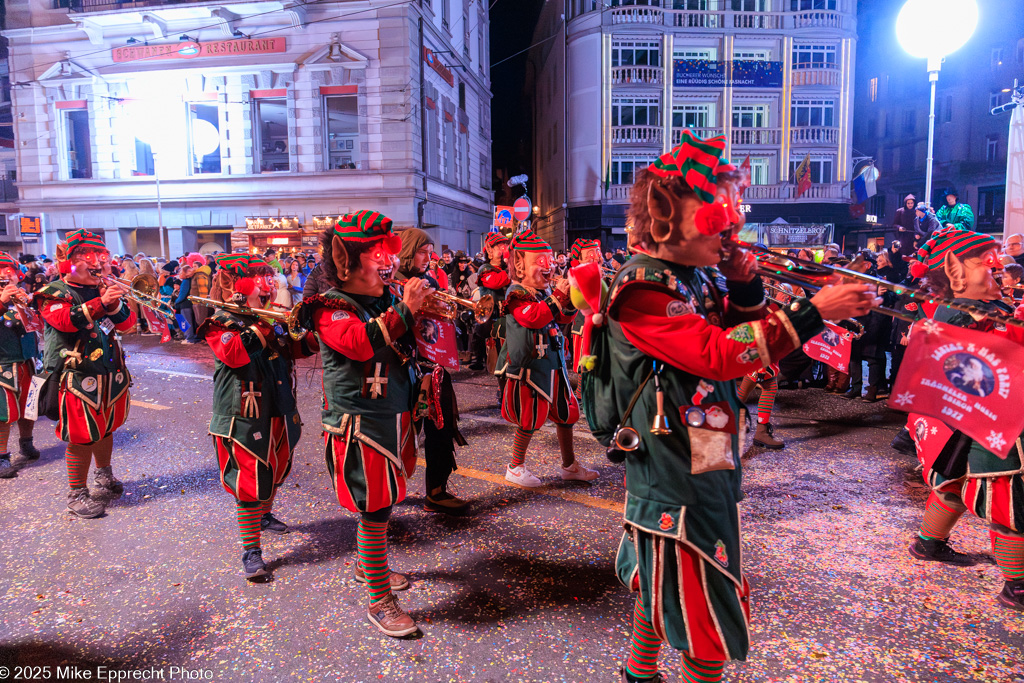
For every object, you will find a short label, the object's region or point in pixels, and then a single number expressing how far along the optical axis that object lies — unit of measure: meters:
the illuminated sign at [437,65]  25.99
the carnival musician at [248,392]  3.82
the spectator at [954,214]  10.54
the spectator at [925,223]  11.52
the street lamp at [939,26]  13.79
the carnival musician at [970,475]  3.26
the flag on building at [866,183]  28.41
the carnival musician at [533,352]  5.11
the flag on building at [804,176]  29.62
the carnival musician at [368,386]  3.11
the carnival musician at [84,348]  4.78
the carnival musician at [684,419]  2.10
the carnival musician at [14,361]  5.91
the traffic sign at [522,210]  16.02
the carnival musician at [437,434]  4.80
